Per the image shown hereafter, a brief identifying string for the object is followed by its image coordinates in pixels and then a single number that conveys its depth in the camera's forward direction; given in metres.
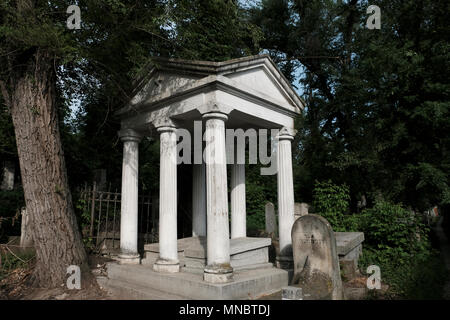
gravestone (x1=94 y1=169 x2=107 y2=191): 9.73
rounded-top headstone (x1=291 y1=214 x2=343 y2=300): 5.66
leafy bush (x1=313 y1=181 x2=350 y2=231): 11.06
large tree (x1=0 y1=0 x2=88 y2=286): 6.41
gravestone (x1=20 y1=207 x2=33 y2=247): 7.96
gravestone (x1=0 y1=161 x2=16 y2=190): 17.95
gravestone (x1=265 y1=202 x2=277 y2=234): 11.38
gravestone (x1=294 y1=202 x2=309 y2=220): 11.47
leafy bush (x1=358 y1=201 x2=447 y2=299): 7.40
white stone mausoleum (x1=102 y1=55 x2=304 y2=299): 5.84
